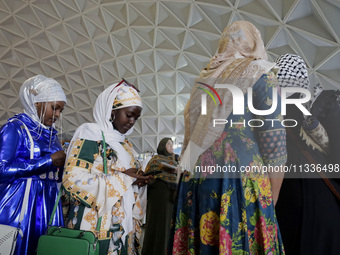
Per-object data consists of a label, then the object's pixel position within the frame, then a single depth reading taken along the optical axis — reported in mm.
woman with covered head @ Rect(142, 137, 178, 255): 4438
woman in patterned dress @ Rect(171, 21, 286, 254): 1607
